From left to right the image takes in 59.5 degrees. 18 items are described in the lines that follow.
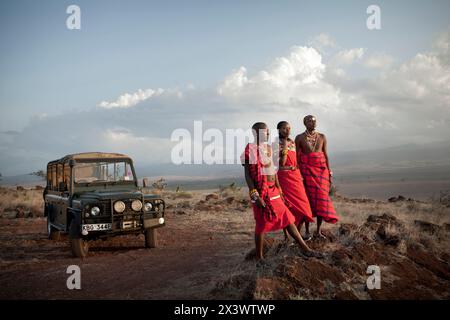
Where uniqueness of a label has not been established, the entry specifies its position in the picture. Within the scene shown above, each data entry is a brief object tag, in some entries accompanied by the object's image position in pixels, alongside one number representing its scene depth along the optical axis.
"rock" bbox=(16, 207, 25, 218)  15.77
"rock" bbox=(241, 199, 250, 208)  17.15
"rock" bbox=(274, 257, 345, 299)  4.62
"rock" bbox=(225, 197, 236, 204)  18.70
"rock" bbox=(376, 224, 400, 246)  6.49
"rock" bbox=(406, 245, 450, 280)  5.68
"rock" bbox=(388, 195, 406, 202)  20.16
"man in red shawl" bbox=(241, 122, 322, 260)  5.47
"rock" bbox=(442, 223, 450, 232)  8.96
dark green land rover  7.64
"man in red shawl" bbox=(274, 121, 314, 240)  6.20
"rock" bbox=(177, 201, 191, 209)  17.62
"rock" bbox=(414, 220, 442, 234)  8.70
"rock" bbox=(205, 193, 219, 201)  20.88
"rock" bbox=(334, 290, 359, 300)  4.49
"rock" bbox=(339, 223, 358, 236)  7.01
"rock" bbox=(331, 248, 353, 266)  5.34
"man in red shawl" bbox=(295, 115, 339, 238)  6.59
